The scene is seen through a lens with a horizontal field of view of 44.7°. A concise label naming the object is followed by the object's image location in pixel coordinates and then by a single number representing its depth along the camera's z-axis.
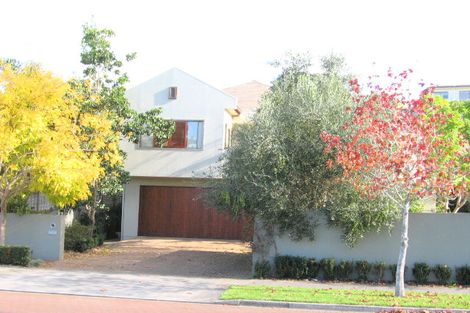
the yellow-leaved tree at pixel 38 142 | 16.36
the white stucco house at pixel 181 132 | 26.06
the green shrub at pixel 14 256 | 16.95
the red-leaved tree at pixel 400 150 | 12.49
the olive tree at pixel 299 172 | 15.48
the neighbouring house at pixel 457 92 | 61.50
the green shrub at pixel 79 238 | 21.27
